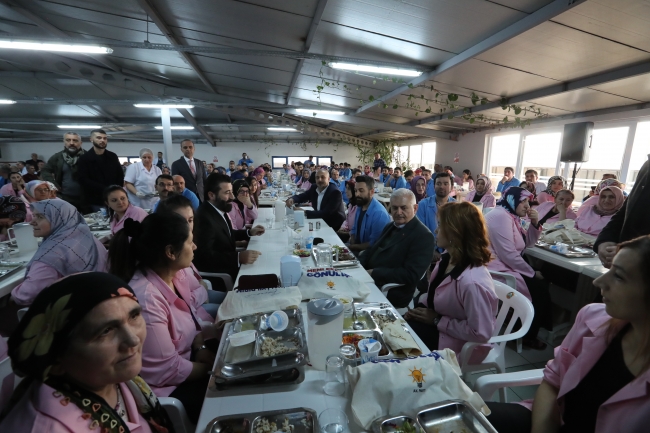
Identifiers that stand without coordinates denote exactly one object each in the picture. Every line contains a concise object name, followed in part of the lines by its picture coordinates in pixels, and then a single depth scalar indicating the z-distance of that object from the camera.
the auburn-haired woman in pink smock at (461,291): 1.66
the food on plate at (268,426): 0.92
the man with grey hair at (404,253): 2.36
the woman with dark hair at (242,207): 4.17
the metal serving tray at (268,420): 0.92
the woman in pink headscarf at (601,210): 3.33
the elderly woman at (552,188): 5.40
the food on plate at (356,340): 1.25
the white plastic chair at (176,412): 1.25
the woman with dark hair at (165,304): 1.28
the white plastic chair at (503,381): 1.35
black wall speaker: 5.48
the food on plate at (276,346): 1.23
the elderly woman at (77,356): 0.71
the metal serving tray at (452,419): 0.90
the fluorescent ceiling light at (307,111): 8.97
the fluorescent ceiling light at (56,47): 3.86
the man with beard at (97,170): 4.23
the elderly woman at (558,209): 4.05
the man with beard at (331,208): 4.45
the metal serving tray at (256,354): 1.10
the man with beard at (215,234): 2.76
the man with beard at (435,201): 4.07
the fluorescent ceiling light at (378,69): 4.54
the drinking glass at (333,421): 0.91
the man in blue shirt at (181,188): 4.12
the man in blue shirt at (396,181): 8.68
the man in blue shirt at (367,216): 3.47
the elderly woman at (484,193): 5.41
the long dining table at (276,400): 0.99
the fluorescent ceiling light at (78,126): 12.11
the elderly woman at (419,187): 6.35
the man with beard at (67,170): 4.32
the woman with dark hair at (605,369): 0.99
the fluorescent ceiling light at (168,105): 8.18
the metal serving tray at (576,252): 2.76
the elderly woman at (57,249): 1.94
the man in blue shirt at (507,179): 7.81
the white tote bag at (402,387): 0.95
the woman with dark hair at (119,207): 3.04
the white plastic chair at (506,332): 1.69
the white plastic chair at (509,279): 2.47
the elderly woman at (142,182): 4.78
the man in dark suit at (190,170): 5.07
